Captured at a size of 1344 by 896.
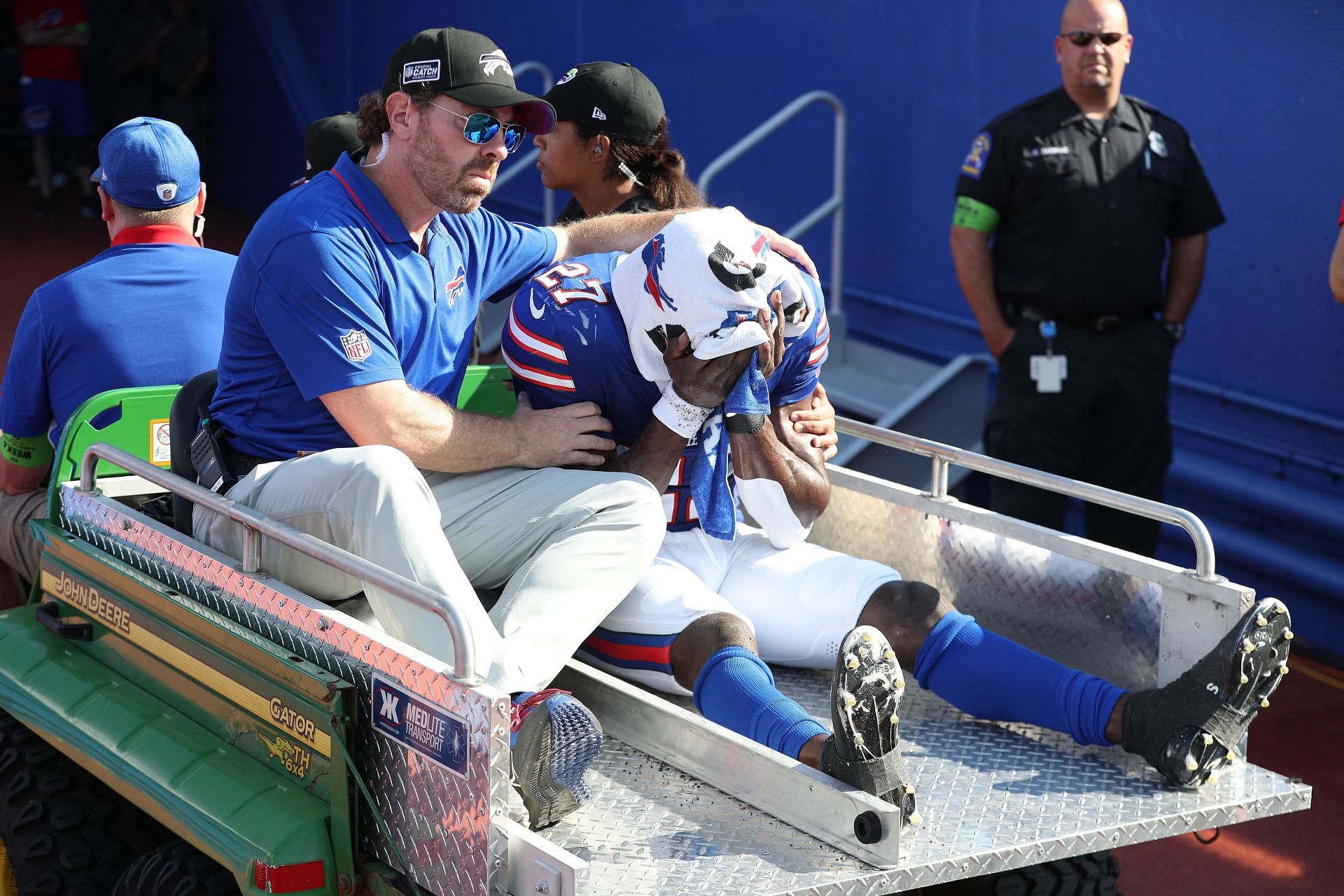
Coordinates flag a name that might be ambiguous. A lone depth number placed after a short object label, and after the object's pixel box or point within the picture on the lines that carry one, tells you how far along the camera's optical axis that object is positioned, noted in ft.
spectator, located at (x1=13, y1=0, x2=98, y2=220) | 78.38
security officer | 36.29
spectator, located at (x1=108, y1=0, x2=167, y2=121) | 83.25
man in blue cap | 26.17
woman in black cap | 27.58
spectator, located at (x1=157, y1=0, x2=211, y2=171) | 83.41
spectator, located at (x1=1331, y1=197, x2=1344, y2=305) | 32.12
